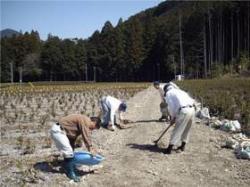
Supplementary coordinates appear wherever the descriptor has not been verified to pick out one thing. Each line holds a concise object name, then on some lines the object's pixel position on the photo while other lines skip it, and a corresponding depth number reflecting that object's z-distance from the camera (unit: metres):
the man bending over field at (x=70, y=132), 4.78
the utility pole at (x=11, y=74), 52.06
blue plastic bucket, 4.81
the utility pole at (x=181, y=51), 45.98
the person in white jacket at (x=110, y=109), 7.64
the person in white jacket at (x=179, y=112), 5.52
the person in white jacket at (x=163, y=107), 8.11
